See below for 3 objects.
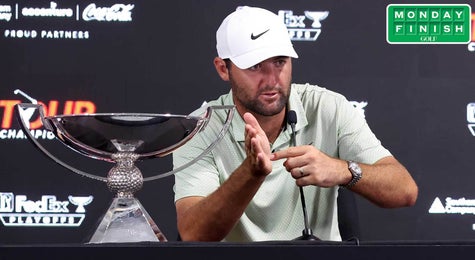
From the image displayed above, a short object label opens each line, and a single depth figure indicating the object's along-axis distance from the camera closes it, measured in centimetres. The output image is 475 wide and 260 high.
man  455
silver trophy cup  325
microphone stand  404
